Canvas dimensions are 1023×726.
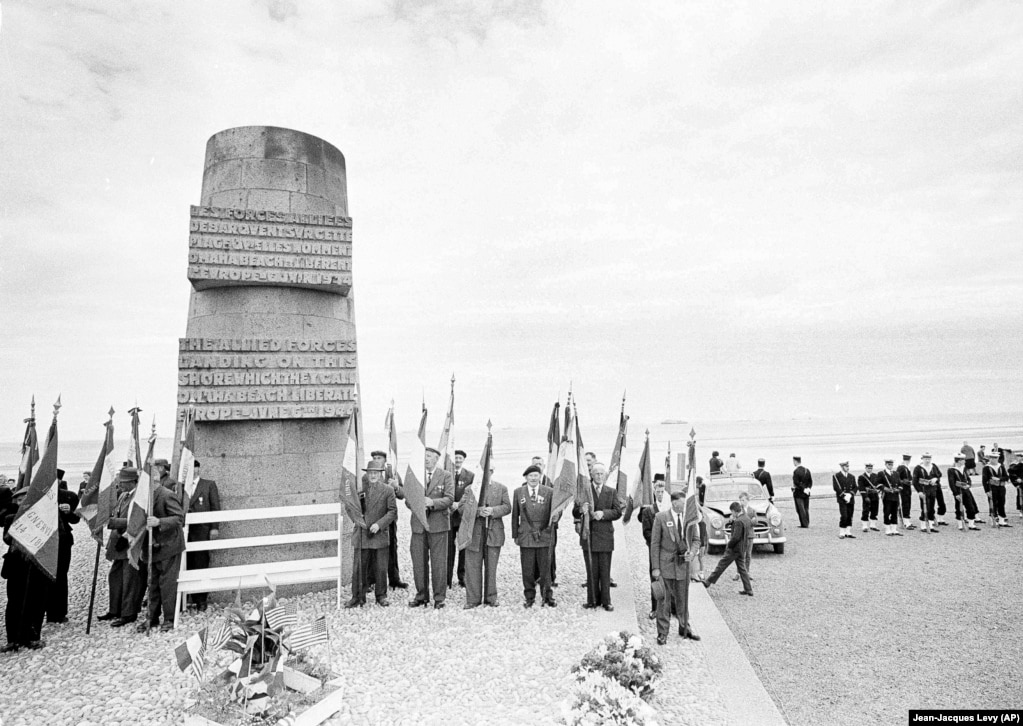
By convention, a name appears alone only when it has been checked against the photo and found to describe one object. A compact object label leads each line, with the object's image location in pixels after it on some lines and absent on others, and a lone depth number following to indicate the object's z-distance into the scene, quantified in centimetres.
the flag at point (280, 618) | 545
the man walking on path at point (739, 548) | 999
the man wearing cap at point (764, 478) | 1808
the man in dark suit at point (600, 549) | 910
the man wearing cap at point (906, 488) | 1573
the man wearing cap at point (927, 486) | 1541
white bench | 838
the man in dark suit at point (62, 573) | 830
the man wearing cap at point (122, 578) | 834
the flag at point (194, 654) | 504
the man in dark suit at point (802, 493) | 1633
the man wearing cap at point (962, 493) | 1573
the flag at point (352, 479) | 916
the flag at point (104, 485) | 892
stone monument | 933
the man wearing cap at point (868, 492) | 1586
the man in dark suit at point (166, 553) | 809
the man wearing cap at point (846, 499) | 1512
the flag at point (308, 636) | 568
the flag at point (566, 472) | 928
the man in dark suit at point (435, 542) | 926
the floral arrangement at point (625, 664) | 571
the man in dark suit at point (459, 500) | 1015
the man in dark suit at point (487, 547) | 915
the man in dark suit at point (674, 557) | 796
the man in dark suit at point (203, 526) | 889
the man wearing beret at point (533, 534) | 921
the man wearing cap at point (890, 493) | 1556
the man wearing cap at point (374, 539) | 908
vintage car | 1316
